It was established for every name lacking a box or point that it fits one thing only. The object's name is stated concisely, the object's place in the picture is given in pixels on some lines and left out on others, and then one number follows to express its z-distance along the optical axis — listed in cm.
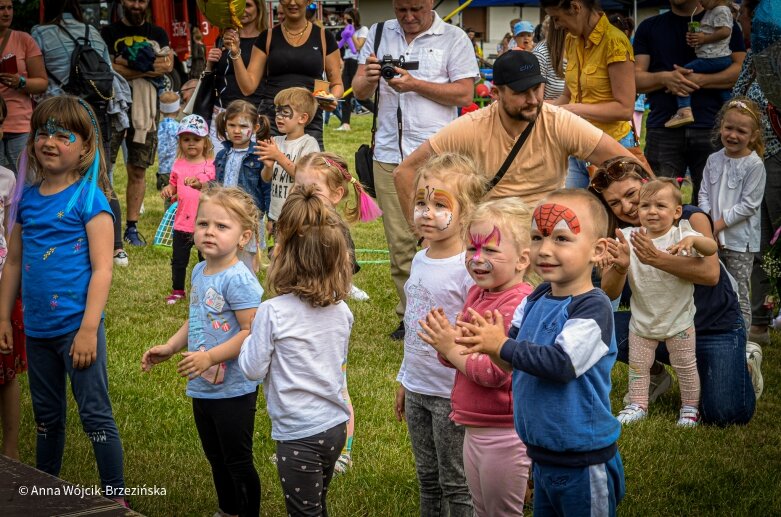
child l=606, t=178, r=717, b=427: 484
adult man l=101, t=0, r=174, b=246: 905
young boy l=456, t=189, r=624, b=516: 288
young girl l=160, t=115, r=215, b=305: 735
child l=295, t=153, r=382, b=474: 491
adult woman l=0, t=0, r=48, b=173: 739
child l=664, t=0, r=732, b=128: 650
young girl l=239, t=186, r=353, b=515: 330
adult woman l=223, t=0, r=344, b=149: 744
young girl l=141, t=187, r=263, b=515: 367
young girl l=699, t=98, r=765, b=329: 612
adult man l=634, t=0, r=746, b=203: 670
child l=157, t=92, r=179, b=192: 1102
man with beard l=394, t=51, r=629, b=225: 443
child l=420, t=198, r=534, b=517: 316
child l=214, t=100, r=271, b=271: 688
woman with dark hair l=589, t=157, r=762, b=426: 498
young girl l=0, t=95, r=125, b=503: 394
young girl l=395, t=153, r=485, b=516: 343
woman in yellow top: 534
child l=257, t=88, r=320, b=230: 659
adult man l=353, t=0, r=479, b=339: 616
